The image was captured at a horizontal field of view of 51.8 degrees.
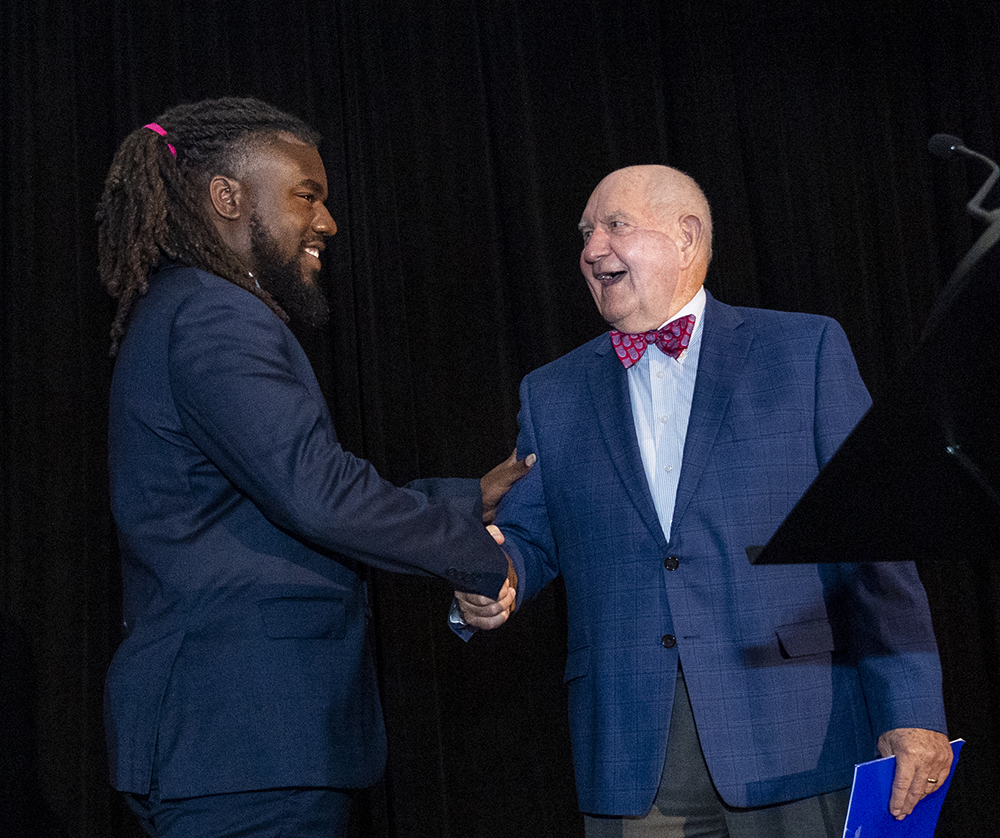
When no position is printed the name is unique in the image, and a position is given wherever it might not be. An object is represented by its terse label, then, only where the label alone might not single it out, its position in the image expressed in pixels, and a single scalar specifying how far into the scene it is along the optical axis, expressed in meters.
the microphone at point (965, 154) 1.79
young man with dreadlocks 1.68
